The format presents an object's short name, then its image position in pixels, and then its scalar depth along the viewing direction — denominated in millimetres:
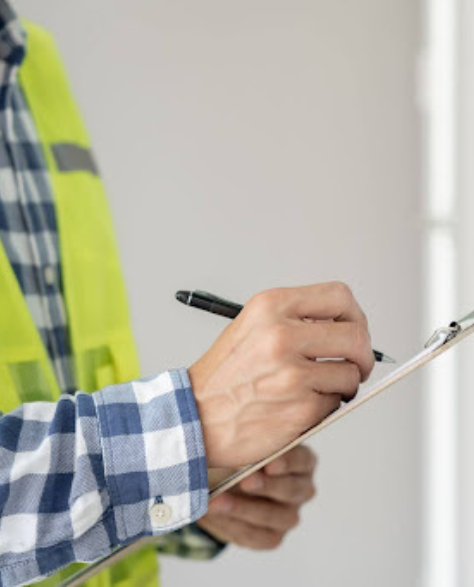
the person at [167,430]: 868
